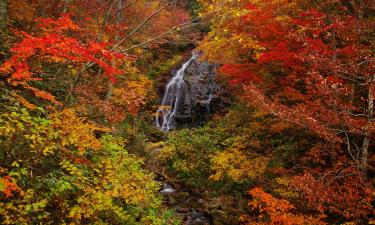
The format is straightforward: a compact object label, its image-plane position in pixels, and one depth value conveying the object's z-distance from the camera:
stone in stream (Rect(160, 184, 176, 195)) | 14.02
